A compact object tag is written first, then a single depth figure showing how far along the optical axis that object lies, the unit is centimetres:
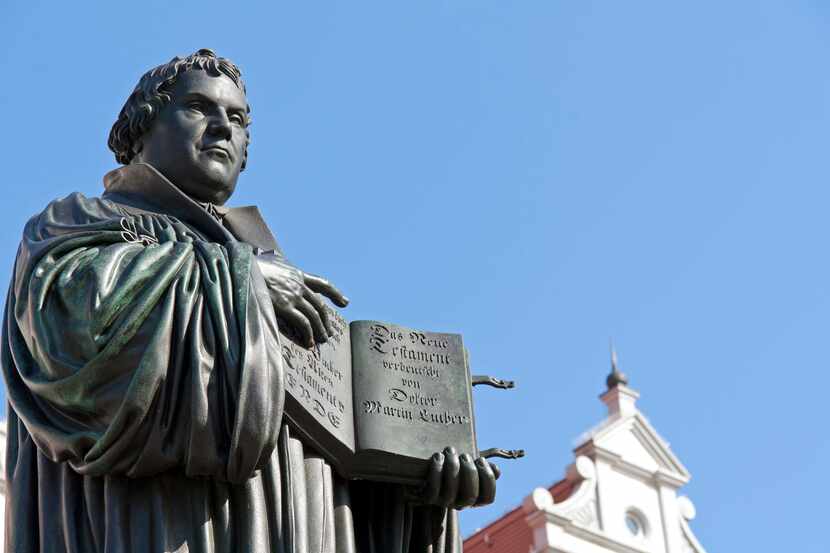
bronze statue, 640
